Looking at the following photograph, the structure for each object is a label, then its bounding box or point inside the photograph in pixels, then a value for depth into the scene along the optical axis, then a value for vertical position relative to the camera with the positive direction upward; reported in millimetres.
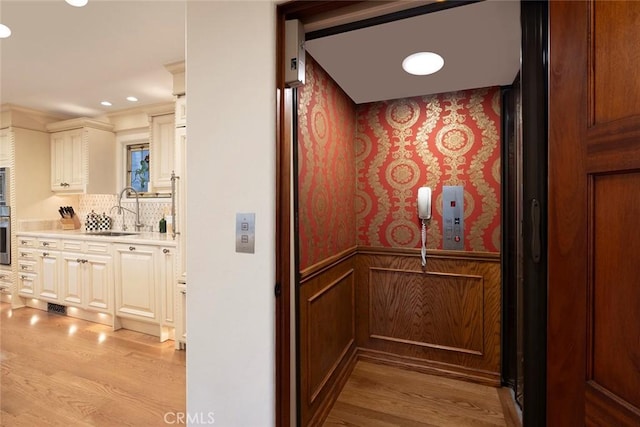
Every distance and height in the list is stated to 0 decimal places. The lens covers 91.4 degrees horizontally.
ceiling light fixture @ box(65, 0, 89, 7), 1801 +1215
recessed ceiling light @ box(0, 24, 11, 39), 2079 +1226
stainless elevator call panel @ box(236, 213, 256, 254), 1174 -83
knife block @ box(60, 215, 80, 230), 4059 -155
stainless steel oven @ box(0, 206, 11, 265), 3795 -291
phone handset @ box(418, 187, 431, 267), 2359 +57
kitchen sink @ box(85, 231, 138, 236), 3752 -268
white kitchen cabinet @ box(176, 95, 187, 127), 2621 +841
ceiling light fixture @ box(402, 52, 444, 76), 1780 +870
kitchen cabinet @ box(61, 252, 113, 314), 3160 -738
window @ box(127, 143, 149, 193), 3932 +565
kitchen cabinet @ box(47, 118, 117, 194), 3756 +678
